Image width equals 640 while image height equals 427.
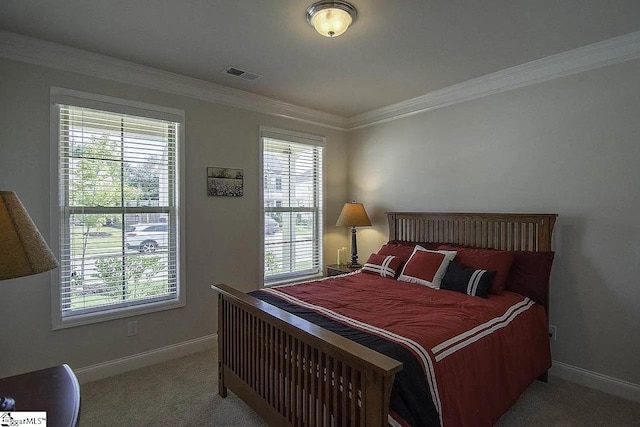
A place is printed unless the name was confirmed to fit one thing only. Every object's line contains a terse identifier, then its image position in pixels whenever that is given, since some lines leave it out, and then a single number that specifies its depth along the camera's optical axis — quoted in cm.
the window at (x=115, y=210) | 265
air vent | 296
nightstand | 397
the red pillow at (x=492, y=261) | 263
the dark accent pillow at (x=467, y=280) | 257
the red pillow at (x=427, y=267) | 285
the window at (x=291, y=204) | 388
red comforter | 170
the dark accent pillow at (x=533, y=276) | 263
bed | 152
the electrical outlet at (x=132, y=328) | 291
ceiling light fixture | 200
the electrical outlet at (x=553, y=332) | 281
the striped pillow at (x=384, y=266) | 320
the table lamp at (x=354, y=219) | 401
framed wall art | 338
